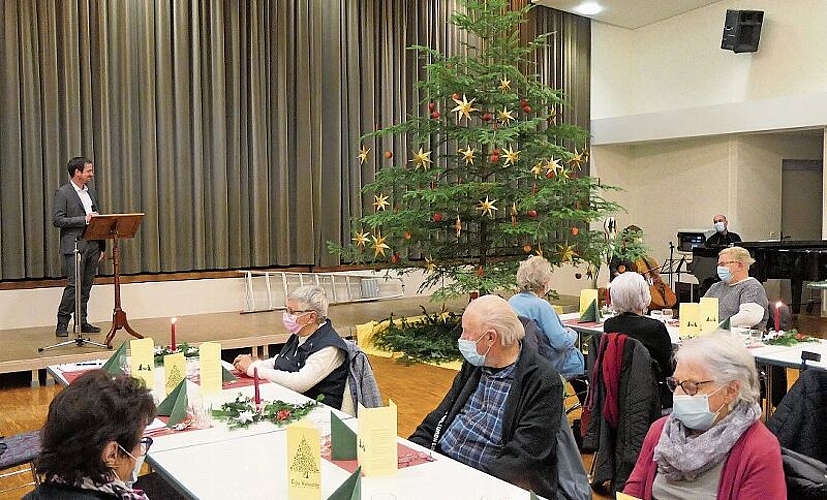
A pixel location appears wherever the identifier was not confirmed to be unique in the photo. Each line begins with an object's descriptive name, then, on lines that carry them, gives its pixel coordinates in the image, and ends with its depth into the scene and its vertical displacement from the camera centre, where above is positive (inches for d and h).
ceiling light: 478.3 +124.3
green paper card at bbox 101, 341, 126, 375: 140.8 -23.2
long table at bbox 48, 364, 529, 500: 93.0 -29.3
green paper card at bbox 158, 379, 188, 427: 119.9 -26.2
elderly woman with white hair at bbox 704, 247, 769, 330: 214.1 -16.9
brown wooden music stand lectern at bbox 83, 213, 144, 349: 271.5 -1.6
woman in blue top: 189.8 -20.1
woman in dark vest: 144.6 -23.4
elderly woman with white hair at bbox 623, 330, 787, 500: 89.7 -23.9
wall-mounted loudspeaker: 450.3 +104.2
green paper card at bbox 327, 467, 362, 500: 77.7 -24.4
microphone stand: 284.0 -33.7
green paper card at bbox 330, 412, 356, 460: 102.5 -26.5
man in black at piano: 439.8 -7.2
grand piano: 381.1 -18.1
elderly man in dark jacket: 112.3 -26.0
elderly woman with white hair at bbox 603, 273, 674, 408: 166.7 -20.2
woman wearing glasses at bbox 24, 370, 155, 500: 74.2 -19.2
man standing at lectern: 286.4 +0.8
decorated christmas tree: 313.0 +14.7
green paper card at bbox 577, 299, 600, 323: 221.3 -23.9
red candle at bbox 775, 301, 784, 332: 194.6 -21.8
